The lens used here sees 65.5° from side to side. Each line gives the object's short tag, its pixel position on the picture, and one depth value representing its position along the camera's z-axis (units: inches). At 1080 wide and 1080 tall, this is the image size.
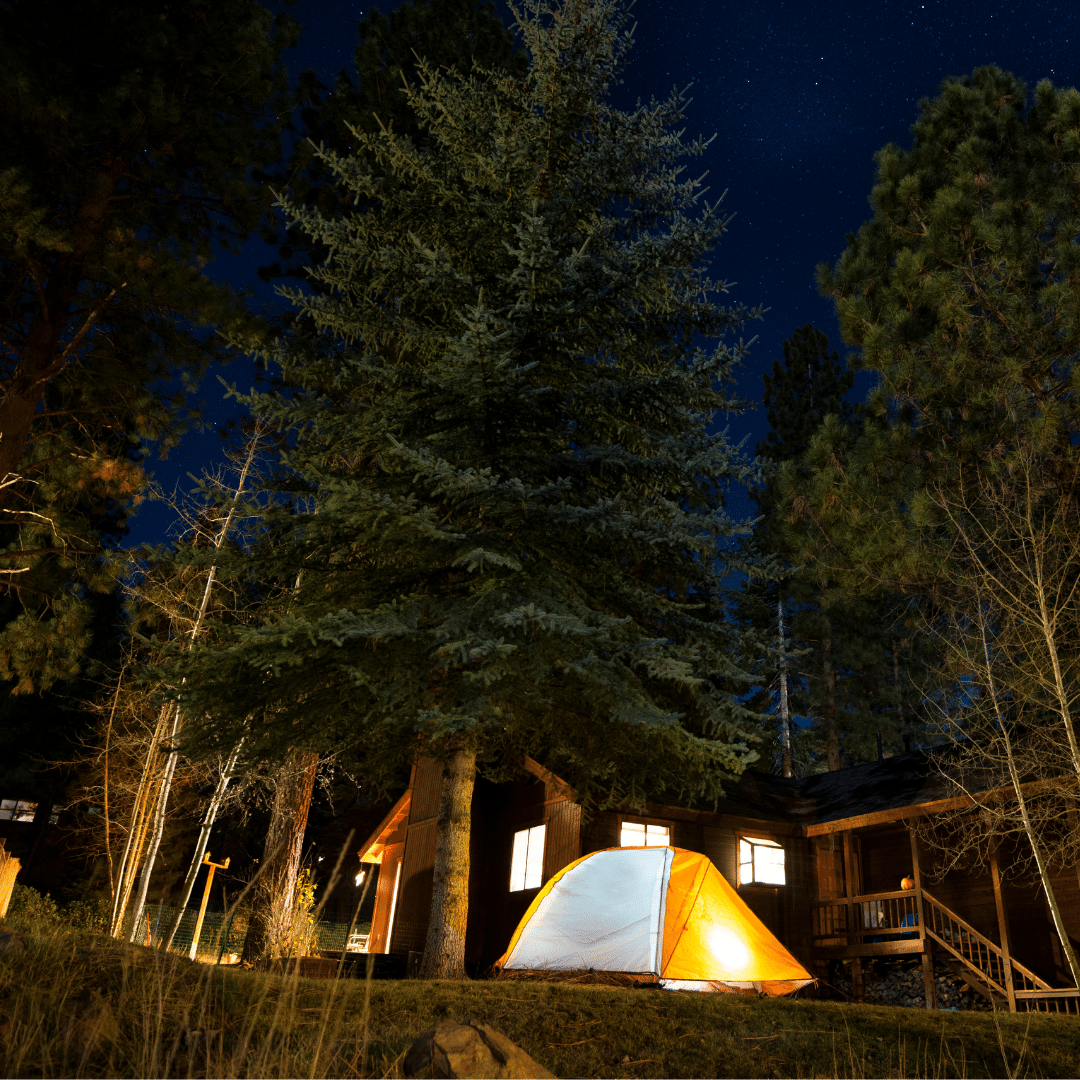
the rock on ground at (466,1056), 156.1
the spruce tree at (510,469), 346.6
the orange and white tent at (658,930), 358.3
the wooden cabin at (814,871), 490.9
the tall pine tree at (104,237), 419.8
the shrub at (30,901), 611.6
